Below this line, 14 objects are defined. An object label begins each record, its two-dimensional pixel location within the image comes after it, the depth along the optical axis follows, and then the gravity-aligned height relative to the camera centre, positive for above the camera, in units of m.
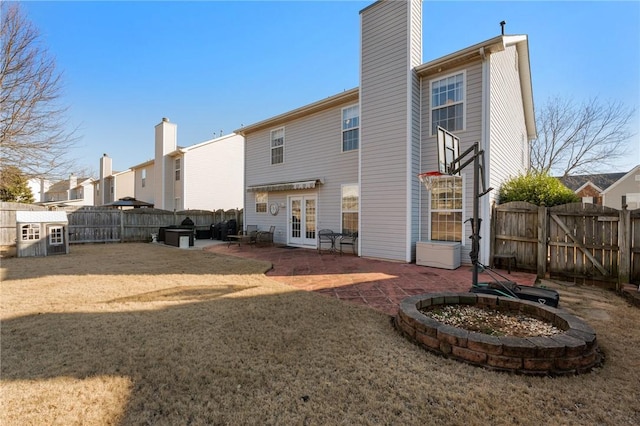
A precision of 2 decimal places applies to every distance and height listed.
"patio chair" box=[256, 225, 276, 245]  12.52 -1.04
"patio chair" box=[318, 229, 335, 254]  10.02 -0.95
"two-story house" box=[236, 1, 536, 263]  7.82 +2.57
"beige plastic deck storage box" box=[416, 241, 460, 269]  7.36 -1.10
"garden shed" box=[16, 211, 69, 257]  9.09 -0.69
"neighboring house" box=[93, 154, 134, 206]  25.80 +2.81
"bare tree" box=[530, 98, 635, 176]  18.19 +5.35
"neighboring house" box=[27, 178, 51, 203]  35.59 +2.69
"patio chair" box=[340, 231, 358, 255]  9.84 -0.98
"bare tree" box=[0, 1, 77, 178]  10.95 +4.56
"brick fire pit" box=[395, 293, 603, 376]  2.60 -1.31
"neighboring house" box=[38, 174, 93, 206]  31.08 +2.57
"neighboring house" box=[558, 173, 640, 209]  24.36 +2.45
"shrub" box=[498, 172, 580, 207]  7.73 +0.62
